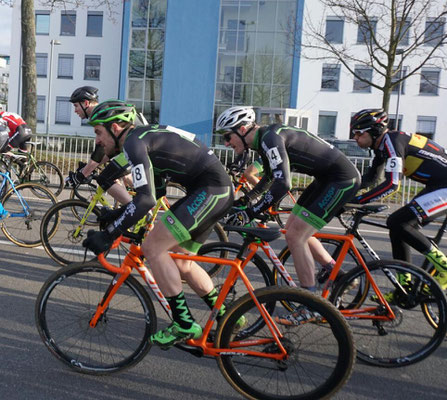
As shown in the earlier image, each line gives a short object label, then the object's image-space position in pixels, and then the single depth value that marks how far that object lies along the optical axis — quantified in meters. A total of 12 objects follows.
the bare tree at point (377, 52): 32.38
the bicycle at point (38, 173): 9.88
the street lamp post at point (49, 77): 38.75
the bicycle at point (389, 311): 3.86
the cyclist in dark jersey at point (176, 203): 3.26
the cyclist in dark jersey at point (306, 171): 4.34
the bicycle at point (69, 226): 5.97
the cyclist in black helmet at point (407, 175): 4.45
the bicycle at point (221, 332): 3.14
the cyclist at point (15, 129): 8.97
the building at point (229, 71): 35.75
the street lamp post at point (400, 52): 15.11
